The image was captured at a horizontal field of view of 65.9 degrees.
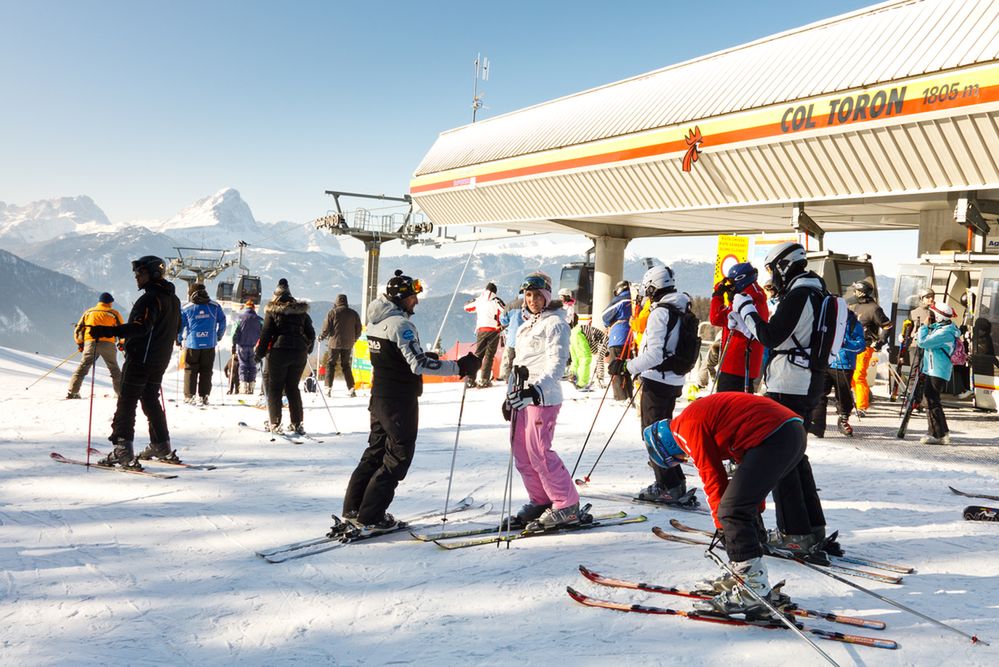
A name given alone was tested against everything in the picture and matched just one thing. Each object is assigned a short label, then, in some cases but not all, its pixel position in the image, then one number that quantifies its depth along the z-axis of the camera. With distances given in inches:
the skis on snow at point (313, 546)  191.6
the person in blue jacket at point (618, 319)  432.1
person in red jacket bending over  142.2
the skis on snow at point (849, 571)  175.8
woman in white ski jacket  202.8
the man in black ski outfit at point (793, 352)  183.2
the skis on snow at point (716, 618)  139.9
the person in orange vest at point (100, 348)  424.2
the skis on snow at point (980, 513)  234.5
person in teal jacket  355.3
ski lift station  482.9
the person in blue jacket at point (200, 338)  449.7
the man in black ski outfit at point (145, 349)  274.1
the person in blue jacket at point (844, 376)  364.5
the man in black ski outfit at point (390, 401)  202.2
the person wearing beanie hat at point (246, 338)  525.7
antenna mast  1125.7
